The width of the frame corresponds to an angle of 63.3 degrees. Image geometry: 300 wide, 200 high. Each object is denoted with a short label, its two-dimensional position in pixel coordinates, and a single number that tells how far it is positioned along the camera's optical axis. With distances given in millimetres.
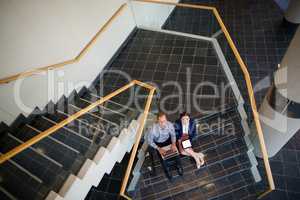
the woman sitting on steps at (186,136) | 4801
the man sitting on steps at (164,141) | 4730
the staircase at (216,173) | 4742
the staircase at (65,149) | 3893
